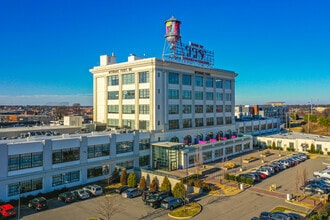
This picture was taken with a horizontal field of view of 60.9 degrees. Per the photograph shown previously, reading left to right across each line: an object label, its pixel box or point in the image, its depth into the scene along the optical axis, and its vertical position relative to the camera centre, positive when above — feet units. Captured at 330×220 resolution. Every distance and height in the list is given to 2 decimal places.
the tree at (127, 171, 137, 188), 142.86 -33.69
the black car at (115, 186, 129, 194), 133.82 -36.30
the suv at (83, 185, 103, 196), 130.52 -35.37
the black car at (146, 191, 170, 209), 116.47 -36.03
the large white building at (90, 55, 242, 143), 199.21 +13.13
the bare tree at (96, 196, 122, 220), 105.50 -38.18
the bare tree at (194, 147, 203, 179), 163.14 -28.75
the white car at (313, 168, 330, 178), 165.81 -36.18
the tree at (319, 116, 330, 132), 356.59 -11.68
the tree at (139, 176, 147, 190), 139.64 -35.15
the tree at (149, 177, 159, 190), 136.67 -34.89
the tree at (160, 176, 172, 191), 132.16 -33.69
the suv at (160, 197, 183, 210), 114.01 -36.68
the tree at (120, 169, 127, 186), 147.64 -33.87
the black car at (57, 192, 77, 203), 121.19 -36.11
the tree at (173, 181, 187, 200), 120.04 -33.47
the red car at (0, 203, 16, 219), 102.83 -35.74
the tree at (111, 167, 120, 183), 153.54 -34.24
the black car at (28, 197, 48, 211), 111.65 -35.87
